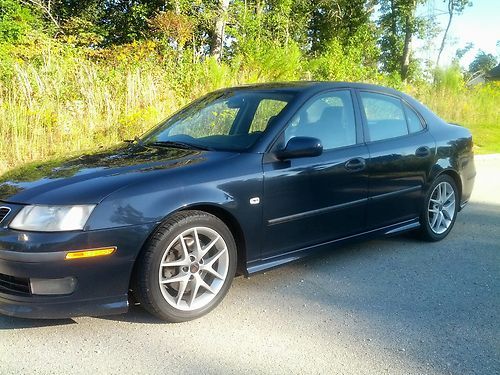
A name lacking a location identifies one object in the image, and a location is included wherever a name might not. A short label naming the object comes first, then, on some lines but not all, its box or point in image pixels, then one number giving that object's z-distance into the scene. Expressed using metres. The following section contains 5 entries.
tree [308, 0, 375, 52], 28.44
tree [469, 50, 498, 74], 90.39
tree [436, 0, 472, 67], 31.42
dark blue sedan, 2.87
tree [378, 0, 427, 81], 26.95
